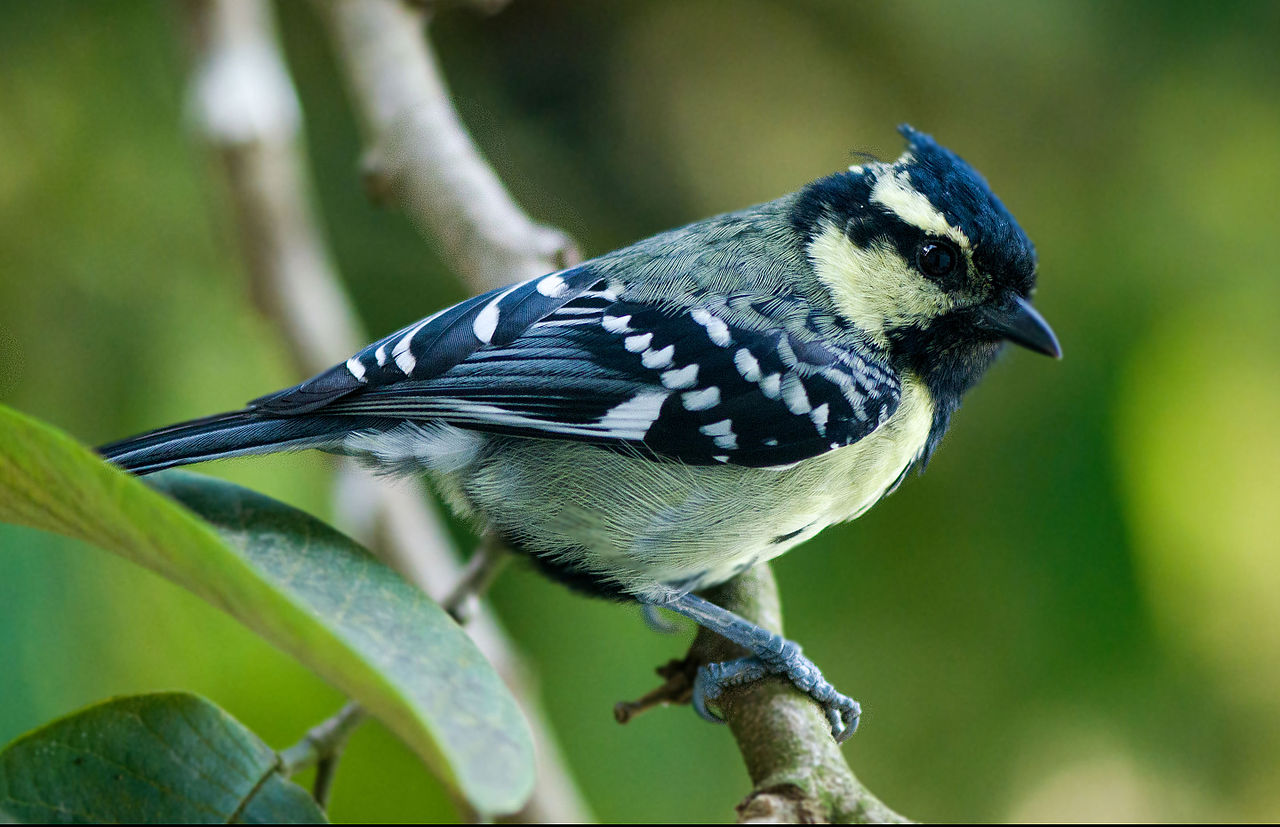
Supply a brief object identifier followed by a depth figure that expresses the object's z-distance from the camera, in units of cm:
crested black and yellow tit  255
